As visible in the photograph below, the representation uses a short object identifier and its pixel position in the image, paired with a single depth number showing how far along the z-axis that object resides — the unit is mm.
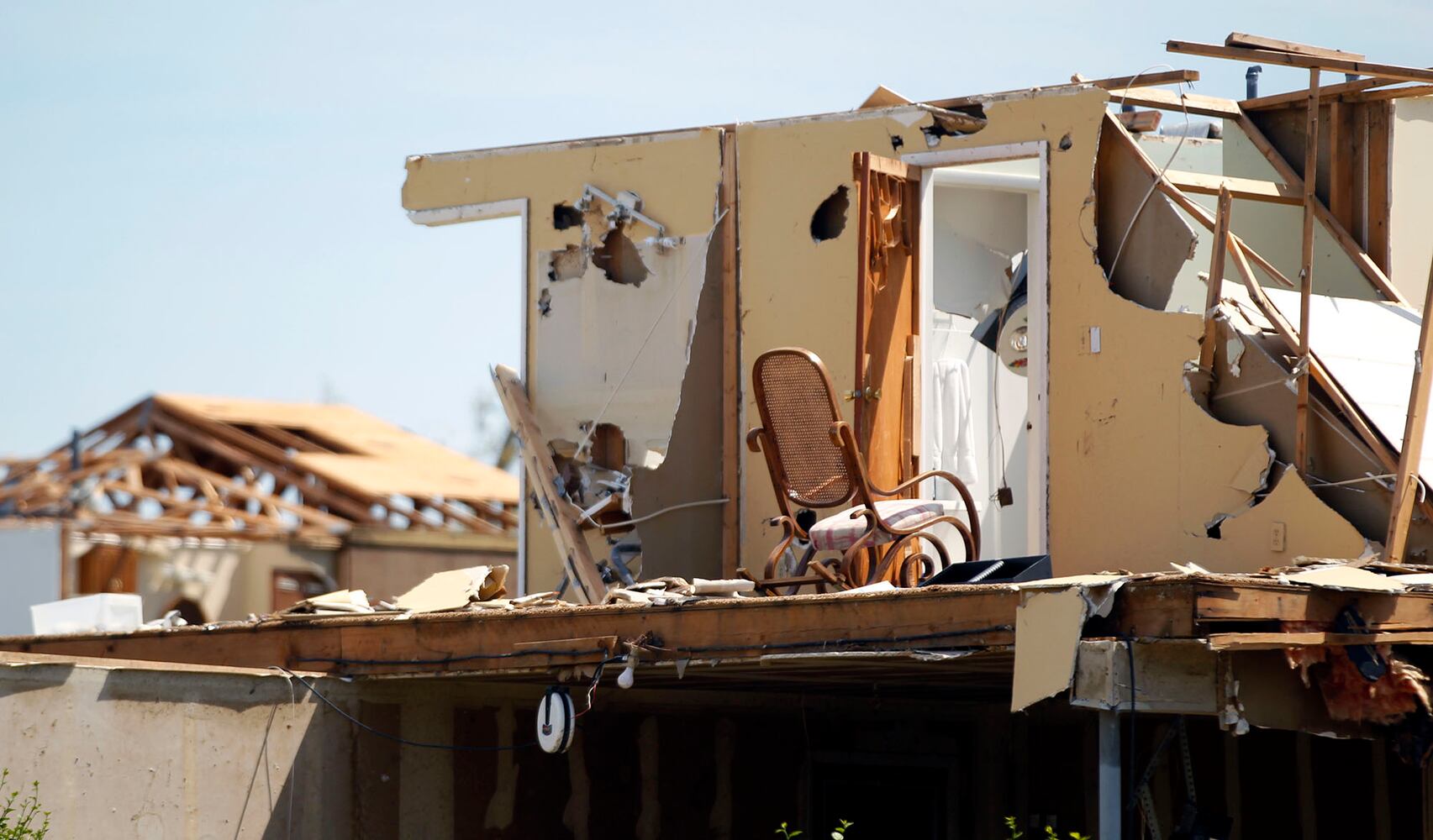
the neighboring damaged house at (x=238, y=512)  45062
